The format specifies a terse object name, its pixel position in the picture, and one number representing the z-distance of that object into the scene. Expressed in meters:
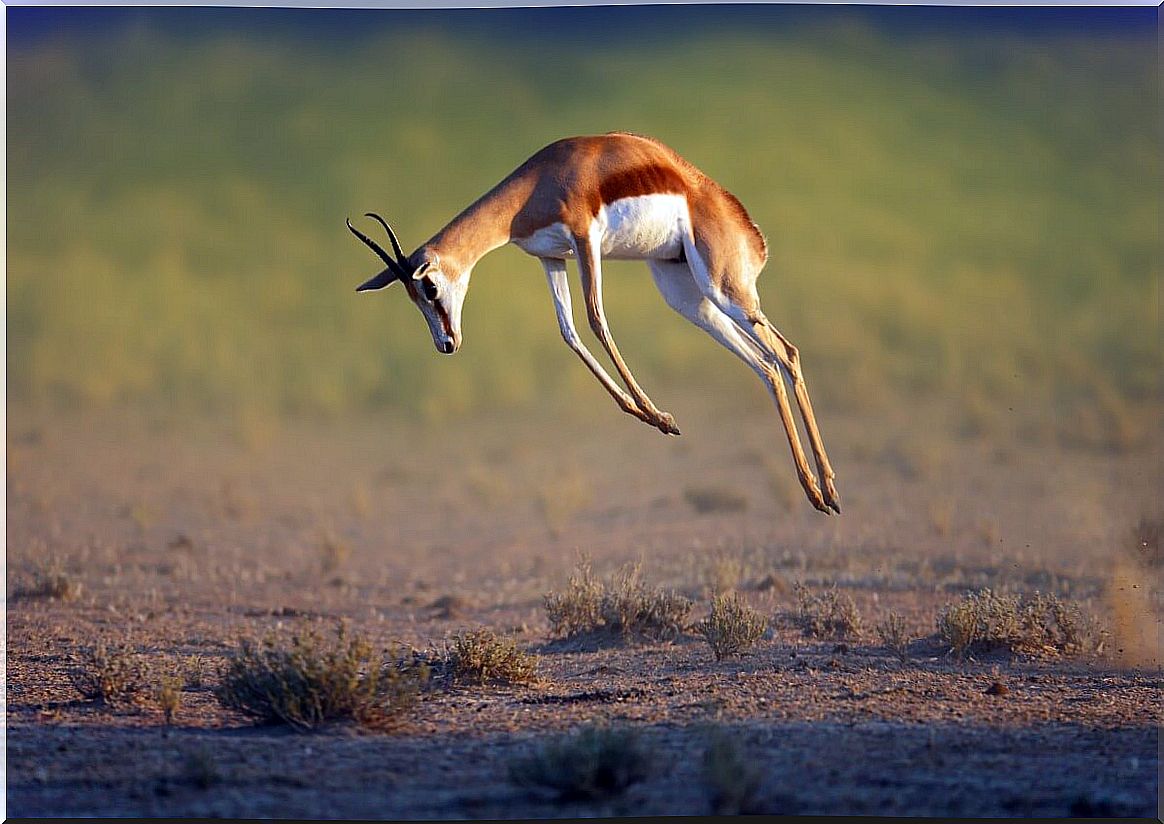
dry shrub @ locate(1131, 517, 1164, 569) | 29.92
